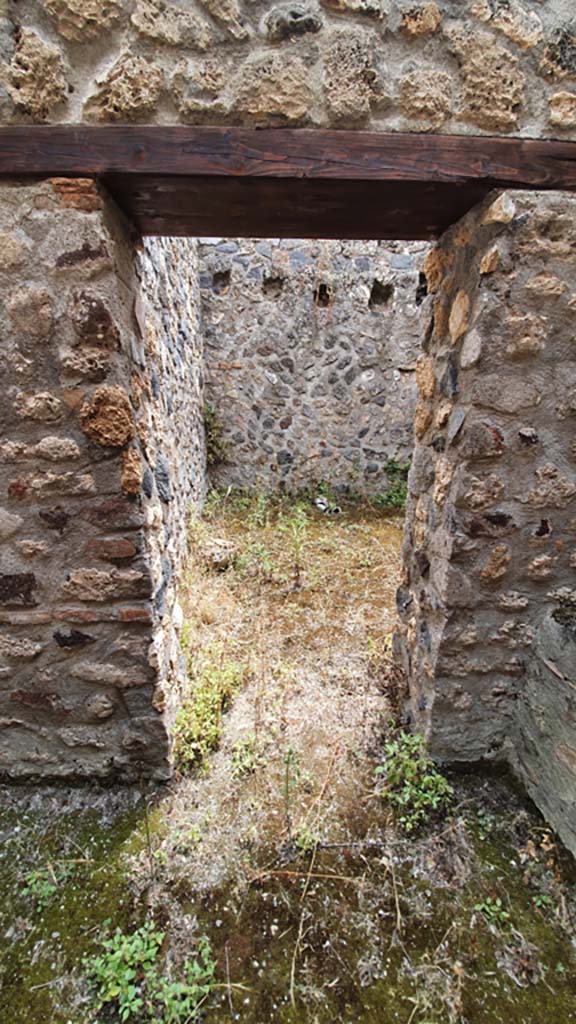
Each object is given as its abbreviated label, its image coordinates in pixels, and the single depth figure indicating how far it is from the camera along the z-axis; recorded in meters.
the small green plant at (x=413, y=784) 1.68
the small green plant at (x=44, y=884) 1.44
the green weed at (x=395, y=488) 5.29
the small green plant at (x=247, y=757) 1.87
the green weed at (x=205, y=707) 1.91
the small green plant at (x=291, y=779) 1.68
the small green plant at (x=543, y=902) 1.42
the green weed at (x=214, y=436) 5.04
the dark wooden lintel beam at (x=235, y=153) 1.21
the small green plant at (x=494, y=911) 1.38
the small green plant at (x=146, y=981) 1.17
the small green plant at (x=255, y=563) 3.54
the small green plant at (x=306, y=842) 1.57
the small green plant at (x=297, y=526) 3.67
